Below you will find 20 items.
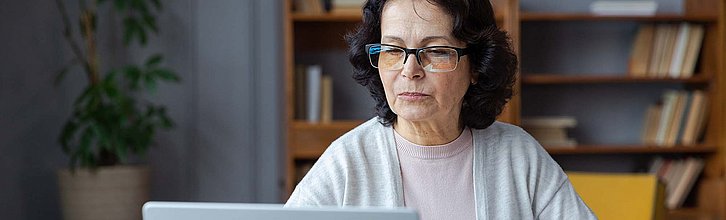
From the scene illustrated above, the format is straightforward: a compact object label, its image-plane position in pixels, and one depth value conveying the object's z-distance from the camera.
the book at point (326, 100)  4.84
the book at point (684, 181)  4.86
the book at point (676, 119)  4.82
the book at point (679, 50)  4.80
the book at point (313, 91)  4.80
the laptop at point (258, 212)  1.31
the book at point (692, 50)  4.81
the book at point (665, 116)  4.81
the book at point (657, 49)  4.80
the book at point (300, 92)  4.81
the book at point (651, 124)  4.91
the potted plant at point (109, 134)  4.44
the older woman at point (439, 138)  1.74
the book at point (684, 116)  4.82
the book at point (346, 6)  4.73
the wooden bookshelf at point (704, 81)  4.75
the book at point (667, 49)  4.80
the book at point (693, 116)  4.81
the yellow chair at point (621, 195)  2.52
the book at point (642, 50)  4.84
